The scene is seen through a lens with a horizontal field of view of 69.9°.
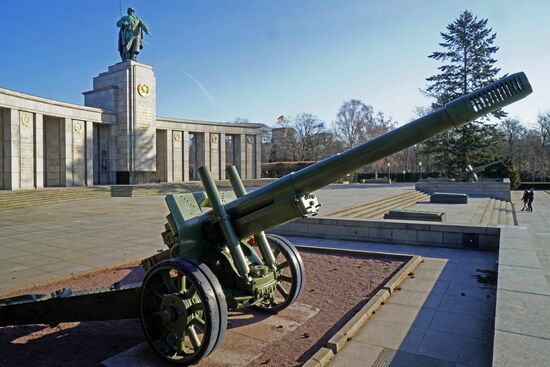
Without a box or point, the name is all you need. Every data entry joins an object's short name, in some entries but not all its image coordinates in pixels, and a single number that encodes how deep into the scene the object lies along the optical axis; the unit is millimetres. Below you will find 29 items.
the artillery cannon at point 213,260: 3363
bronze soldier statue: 34750
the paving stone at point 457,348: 3703
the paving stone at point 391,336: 4031
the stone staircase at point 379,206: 13562
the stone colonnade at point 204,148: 37750
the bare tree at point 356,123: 63344
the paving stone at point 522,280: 4168
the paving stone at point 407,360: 3602
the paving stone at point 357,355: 3646
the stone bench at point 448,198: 19188
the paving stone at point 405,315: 4602
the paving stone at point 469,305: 4918
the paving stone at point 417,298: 5250
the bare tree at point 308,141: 62125
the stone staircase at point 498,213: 14441
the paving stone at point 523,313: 3174
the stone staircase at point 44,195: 19772
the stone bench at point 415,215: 10734
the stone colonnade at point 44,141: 24562
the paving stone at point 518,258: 5258
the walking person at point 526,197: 20141
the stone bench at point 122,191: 27062
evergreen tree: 37344
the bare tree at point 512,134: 63375
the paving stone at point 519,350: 2658
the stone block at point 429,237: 9156
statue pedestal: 33062
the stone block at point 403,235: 9492
